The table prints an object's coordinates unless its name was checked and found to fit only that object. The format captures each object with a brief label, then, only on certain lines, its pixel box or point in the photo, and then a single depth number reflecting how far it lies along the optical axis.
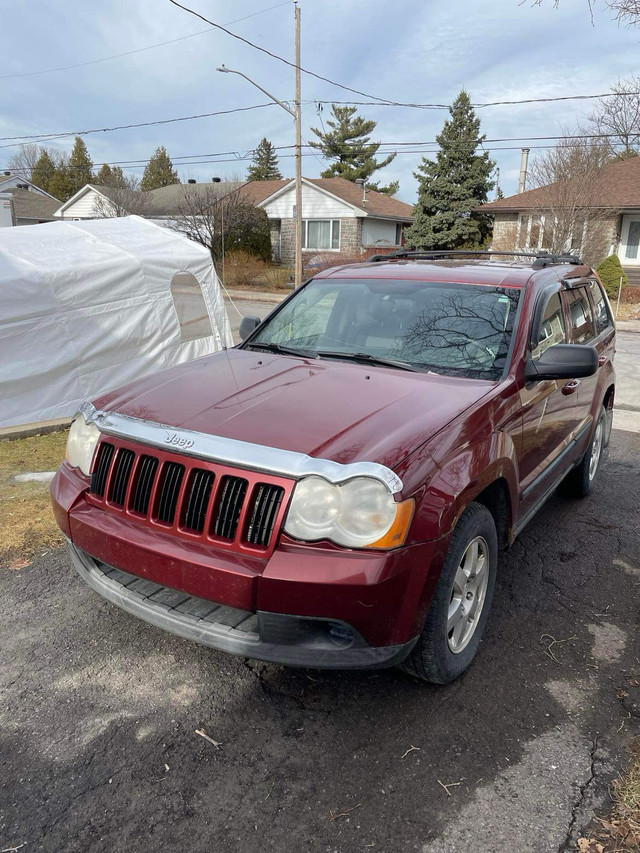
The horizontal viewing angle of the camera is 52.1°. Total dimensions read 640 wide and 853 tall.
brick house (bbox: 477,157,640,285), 23.05
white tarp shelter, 7.45
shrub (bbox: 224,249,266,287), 31.08
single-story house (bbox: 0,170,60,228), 47.34
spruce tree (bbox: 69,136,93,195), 67.69
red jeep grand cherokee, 2.38
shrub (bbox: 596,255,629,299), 22.08
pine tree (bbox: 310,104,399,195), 57.38
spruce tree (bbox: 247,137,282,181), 71.44
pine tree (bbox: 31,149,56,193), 69.50
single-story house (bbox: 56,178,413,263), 36.84
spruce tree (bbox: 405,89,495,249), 34.22
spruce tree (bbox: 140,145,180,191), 69.81
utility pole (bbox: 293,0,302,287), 20.56
